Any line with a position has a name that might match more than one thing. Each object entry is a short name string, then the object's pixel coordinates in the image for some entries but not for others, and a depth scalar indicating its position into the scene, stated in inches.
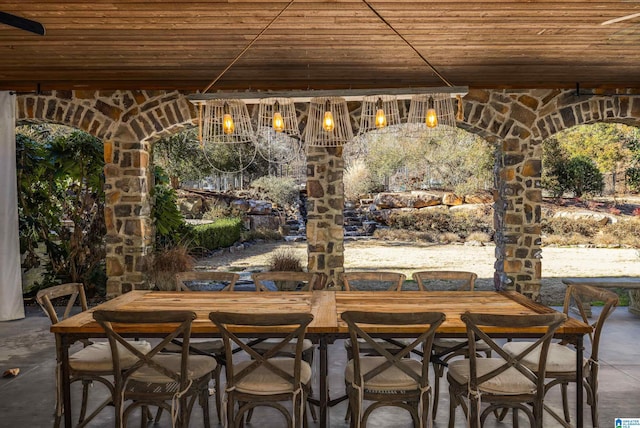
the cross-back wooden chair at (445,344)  132.6
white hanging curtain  240.4
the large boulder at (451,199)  410.9
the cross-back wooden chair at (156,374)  106.0
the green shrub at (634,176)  354.3
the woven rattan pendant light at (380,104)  149.0
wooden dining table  111.8
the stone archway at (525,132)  244.2
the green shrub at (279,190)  421.4
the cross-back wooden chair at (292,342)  133.8
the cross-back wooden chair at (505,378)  104.5
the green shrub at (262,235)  396.2
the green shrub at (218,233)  342.6
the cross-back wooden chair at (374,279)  137.3
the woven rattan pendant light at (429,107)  144.6
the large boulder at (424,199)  413.1
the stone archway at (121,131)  242.8
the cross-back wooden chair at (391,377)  104.0
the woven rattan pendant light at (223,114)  148.4
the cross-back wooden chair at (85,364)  120.2
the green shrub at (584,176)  397.4
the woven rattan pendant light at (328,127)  150.1
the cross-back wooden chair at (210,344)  132.4
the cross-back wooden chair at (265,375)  103.6
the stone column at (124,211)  244.8
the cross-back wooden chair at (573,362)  118.0
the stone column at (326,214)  245.6
